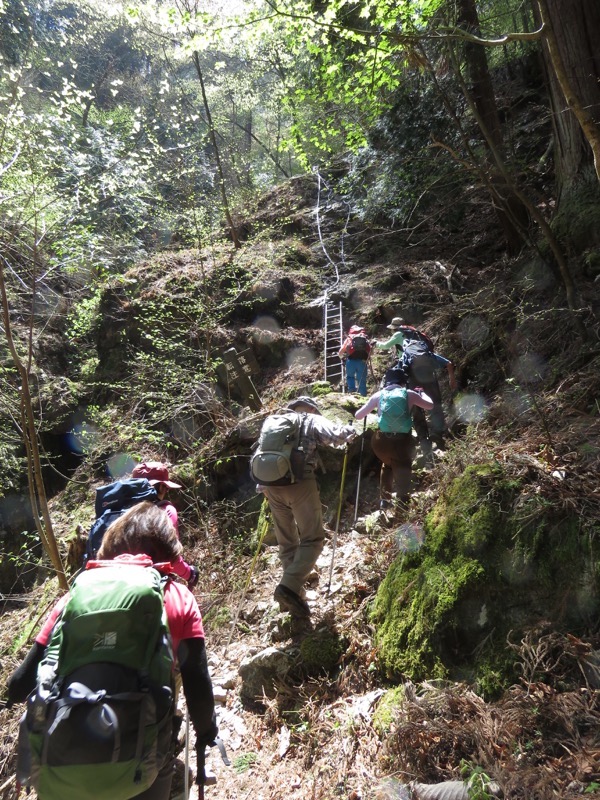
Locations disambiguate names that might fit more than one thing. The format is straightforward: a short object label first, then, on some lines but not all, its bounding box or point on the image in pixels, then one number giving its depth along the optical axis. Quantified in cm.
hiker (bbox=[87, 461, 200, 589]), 319
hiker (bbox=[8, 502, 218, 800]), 227
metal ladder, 1097
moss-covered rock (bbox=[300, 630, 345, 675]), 426
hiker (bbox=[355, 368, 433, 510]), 535
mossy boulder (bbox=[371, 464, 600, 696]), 306
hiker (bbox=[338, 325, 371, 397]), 906
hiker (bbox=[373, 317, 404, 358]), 734
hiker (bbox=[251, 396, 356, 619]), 456
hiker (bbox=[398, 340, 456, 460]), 670
